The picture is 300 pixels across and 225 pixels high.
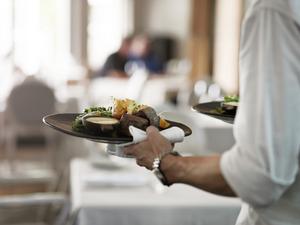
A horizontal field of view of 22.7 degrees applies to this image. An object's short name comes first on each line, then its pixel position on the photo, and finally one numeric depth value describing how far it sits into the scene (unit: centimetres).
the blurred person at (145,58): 1119
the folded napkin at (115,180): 268
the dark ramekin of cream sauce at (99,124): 134
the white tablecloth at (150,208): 239
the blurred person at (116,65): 1062
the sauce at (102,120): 136
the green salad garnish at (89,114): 139
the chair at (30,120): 575
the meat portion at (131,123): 134
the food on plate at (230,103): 154
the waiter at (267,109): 114
